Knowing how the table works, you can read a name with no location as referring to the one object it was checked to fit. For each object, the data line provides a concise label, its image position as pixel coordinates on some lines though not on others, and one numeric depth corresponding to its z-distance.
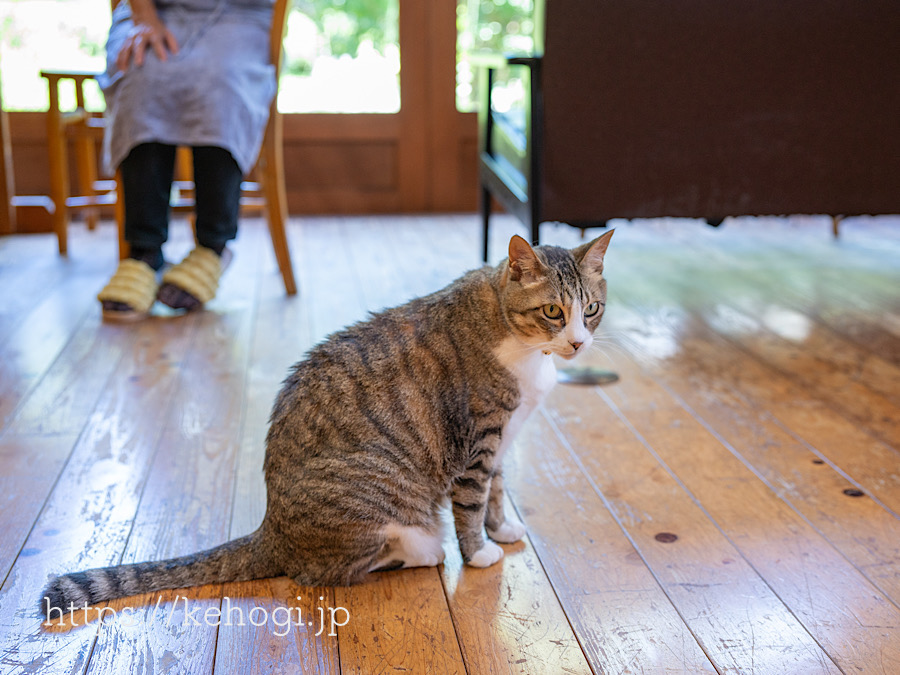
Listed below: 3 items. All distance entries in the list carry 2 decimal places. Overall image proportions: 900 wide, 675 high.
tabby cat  1.27
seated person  2.54
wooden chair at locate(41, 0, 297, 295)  2.86
